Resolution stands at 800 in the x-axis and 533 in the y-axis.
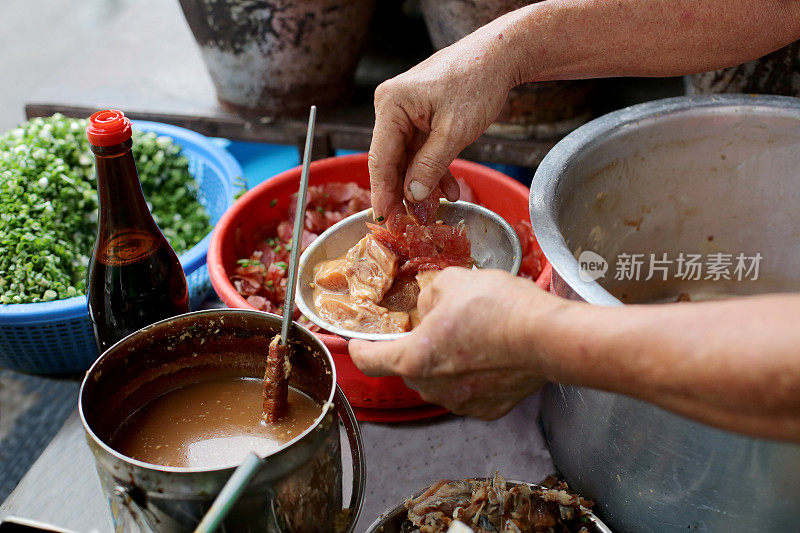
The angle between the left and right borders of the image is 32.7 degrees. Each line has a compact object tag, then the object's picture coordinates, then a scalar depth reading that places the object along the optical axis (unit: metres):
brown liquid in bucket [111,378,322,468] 0.91
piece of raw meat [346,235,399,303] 1.04
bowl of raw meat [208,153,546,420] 1.13
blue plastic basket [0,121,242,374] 1.10
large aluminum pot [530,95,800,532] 0.91
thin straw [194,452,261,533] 0.81
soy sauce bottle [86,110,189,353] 0.98
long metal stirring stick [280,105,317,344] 0.91
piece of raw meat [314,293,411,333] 1.03
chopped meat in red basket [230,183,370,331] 1.15
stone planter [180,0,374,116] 1.32
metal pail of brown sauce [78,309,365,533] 0.83
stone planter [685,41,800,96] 1.16
